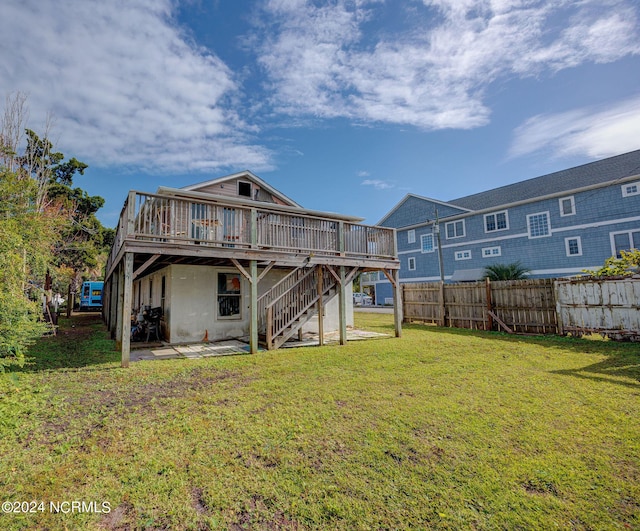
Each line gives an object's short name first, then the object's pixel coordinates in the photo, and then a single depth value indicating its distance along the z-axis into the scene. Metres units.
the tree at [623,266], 9.05
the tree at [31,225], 5.39
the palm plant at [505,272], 17.70
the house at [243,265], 7.32
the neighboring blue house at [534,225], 19.56
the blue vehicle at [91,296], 28.42
